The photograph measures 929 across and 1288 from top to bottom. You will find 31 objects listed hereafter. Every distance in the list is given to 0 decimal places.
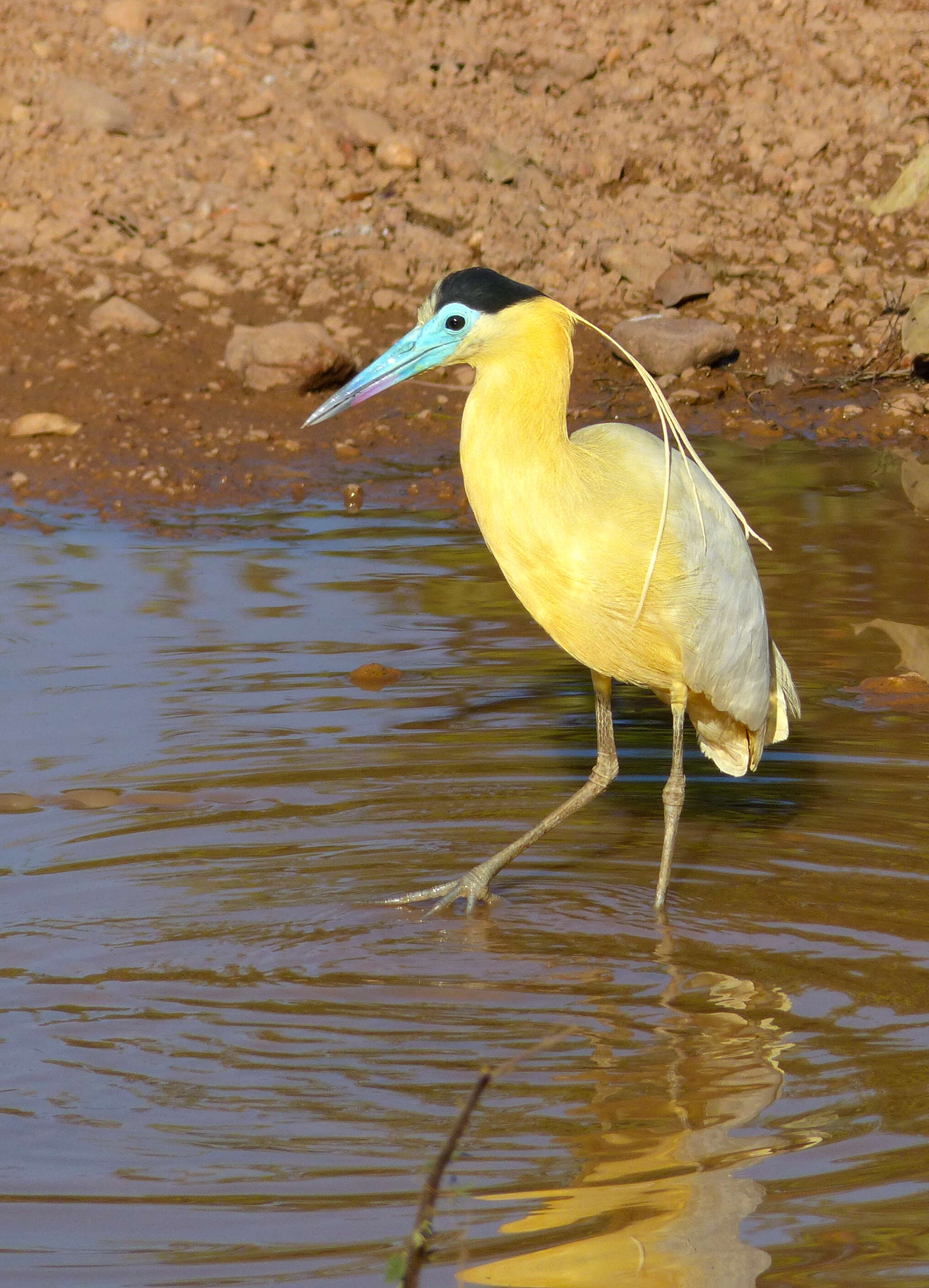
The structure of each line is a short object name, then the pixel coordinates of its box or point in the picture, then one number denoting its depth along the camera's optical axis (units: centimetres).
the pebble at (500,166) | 2078
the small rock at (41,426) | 1691
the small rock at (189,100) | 2112
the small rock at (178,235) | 1980
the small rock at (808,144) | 2152
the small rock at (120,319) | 1842
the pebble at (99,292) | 1892
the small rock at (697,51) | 2231
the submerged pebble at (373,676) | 1205
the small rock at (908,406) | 1823
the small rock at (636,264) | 1972
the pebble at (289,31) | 2192
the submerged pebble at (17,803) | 1015
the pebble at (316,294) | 1911
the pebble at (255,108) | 2106
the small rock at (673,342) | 1834
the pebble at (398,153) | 2061
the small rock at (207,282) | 1919
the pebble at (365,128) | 2081
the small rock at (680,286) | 1950
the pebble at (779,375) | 1883
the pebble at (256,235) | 1986
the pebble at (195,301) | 1895
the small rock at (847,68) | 2223
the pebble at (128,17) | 2172
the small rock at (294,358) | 1755
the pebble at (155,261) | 1942
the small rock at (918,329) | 1831
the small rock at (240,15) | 2203
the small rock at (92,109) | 2062
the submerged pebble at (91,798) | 1023
